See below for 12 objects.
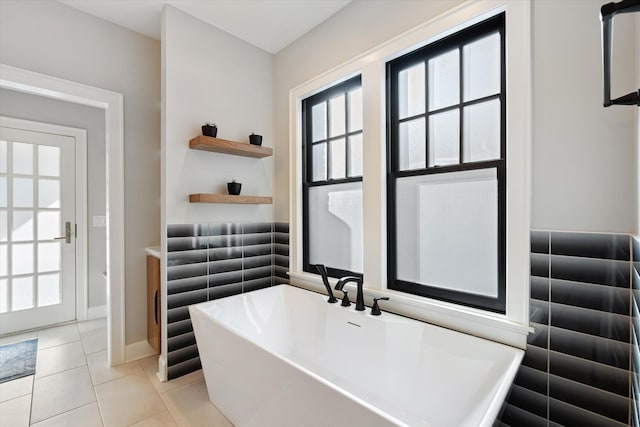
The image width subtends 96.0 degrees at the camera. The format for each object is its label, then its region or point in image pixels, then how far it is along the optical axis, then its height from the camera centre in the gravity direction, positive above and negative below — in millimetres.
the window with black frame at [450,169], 1526 +256
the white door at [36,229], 2918 -164
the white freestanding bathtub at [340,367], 1086 -778
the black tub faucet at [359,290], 1864 -507
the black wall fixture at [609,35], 639 +431
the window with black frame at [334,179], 2230 +283
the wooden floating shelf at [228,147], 2195 +535
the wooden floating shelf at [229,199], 2219 +117
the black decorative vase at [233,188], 2408 +212
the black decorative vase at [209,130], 2260 +656
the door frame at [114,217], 2371 -29
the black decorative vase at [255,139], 2543 +657
